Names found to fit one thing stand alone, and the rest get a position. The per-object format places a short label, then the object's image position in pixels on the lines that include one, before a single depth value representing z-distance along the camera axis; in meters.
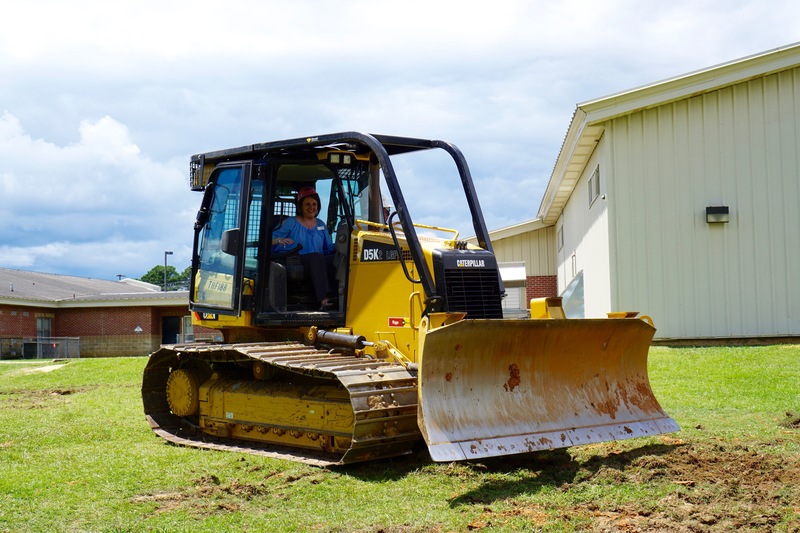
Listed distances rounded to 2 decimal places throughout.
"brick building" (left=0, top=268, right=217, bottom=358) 37.00
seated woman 8.29
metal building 15.59
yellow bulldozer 6.56
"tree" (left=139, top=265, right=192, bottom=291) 95.06
